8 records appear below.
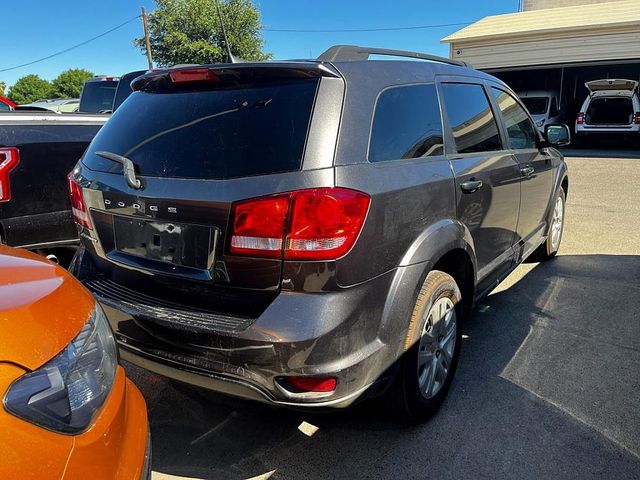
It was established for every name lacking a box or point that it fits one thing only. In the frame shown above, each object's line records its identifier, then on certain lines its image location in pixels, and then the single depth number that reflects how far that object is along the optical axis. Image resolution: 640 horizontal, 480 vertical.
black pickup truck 3.81
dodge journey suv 2.05
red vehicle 9.23
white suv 15.88
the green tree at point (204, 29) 30.58
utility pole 31.69
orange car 1.20
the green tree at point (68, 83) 66.69
